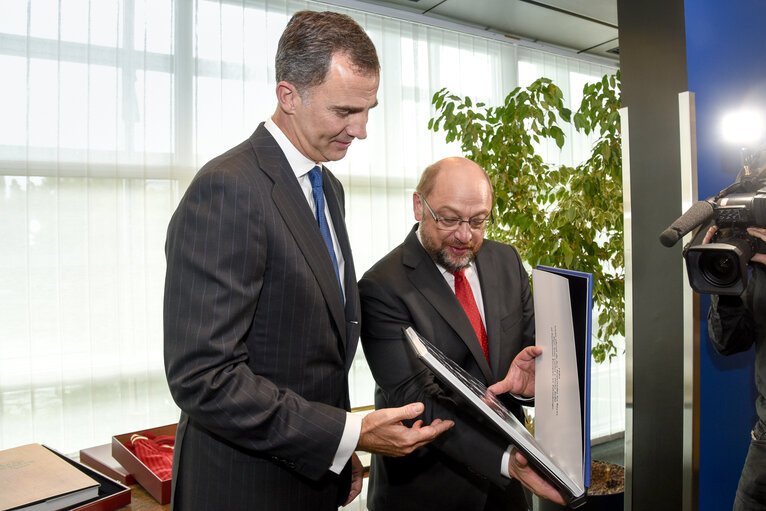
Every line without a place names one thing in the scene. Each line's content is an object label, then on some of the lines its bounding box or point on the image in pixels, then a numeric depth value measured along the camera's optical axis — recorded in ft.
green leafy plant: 8.18
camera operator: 5.13
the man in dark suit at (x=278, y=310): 3.15
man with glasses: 4.78
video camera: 4.10
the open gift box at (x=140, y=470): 4.61
